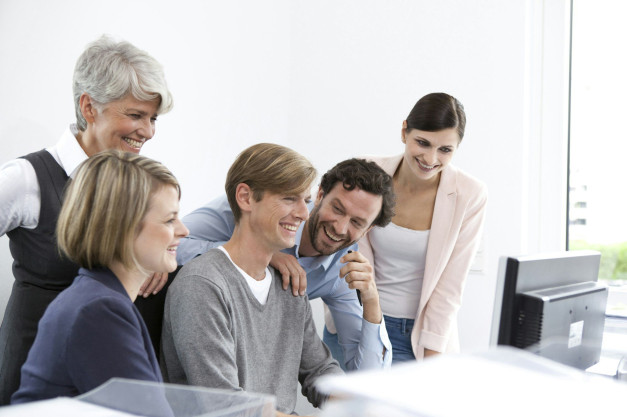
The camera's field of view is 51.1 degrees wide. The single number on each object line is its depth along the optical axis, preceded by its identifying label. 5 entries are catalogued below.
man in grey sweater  1.31
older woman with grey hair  1.34
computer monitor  1.13
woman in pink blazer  2.06
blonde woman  0.95
